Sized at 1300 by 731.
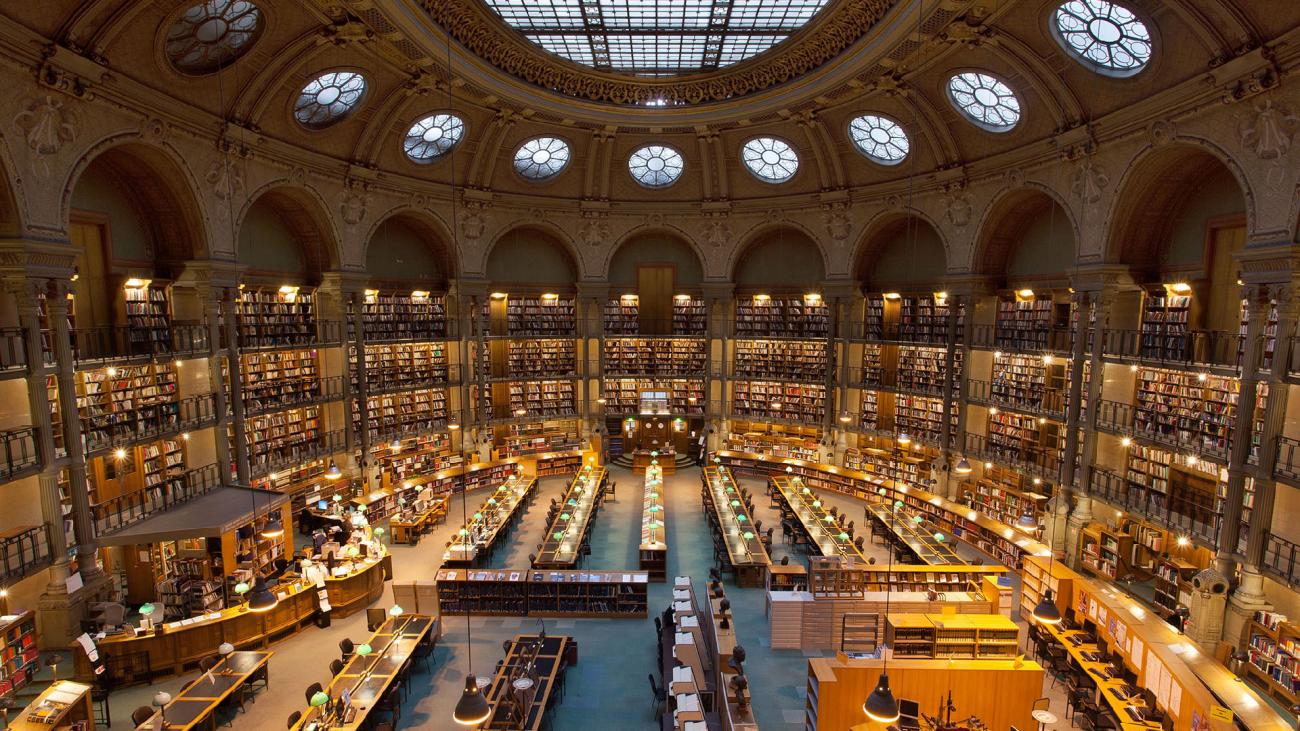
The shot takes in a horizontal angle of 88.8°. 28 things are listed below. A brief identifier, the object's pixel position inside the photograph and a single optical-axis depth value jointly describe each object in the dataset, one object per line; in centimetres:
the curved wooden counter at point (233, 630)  1053
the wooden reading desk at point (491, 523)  1422
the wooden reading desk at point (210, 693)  879
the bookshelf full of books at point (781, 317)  2359
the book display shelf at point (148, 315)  1347
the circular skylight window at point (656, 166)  2264
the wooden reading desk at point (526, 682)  897
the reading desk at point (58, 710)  833
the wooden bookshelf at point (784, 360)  2328
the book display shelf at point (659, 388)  2502
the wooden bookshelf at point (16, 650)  962
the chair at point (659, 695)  961
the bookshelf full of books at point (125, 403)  1215
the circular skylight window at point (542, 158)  2184
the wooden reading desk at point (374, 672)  879
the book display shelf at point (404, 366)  2042
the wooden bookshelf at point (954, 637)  1080
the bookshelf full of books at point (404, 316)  2055
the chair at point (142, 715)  833
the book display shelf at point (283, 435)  1667
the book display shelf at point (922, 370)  2000
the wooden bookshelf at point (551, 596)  1301
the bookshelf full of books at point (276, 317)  1661
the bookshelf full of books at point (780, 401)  2338
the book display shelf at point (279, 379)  1659
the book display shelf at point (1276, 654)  1008
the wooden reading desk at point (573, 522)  1434
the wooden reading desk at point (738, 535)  1442
